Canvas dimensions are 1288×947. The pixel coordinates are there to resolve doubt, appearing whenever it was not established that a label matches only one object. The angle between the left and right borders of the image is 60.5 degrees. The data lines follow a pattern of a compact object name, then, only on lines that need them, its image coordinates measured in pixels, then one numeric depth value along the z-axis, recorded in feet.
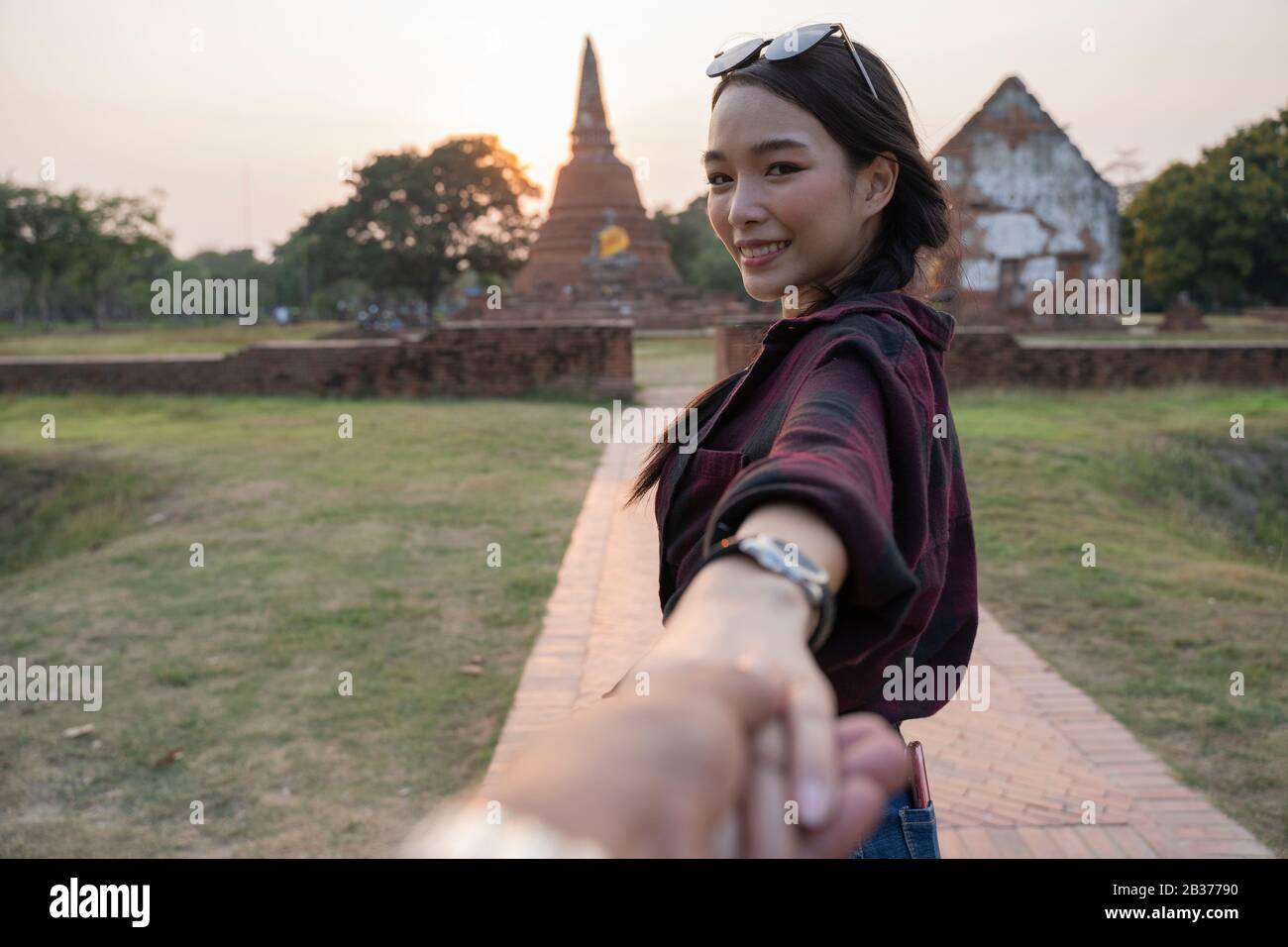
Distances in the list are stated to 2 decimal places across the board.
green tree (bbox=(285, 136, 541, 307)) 107.14
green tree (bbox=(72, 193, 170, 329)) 103.19
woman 2.03
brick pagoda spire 100.07
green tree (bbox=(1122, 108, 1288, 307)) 85.61
